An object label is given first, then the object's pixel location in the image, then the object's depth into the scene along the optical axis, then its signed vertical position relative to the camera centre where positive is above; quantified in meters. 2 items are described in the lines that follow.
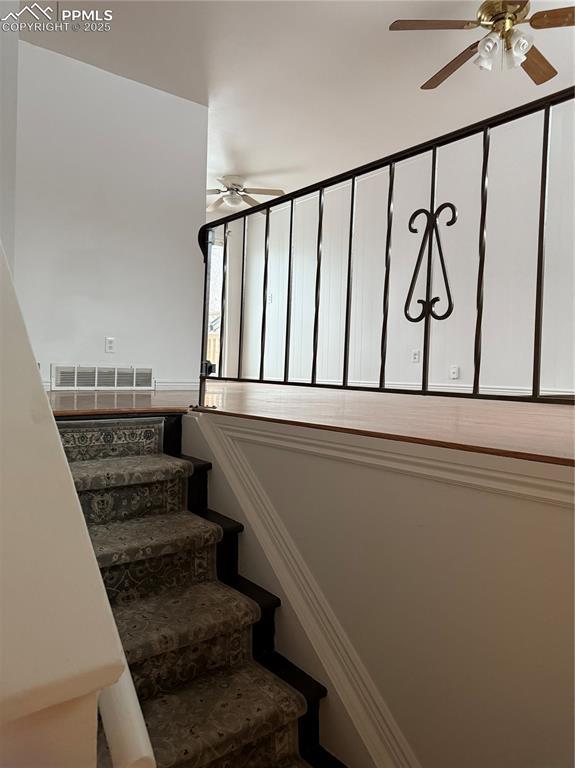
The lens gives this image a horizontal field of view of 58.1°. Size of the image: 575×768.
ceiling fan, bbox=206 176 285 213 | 5.68 +2.04
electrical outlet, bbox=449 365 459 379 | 4.95 +0.09
